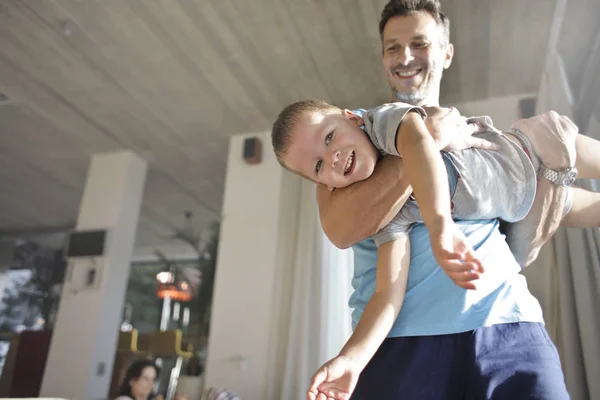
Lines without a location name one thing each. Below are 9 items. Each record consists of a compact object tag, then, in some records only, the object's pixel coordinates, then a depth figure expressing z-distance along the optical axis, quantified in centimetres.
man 62
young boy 67
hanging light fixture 657
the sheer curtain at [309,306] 319
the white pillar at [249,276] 346
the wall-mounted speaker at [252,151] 410
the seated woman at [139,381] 343
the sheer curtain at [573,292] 224
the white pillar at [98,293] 400
